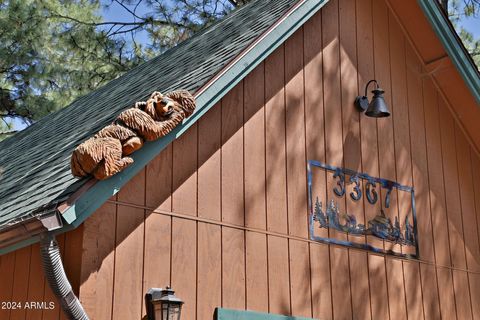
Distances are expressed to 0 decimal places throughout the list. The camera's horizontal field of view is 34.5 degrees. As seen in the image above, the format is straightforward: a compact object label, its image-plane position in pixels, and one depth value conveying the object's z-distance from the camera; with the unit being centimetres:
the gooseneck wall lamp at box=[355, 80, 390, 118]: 703
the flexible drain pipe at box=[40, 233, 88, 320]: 473
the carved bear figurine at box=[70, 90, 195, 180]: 476
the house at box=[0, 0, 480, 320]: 523
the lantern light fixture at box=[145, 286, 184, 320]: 499
